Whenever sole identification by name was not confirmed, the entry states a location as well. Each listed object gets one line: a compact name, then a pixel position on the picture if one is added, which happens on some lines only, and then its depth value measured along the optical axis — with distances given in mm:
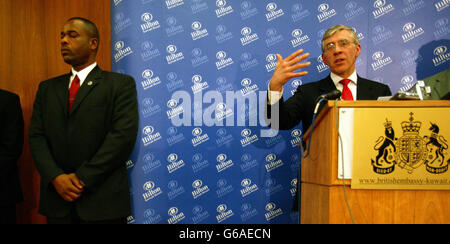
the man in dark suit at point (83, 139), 1999
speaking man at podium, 2369
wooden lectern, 1328
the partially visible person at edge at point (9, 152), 2305
